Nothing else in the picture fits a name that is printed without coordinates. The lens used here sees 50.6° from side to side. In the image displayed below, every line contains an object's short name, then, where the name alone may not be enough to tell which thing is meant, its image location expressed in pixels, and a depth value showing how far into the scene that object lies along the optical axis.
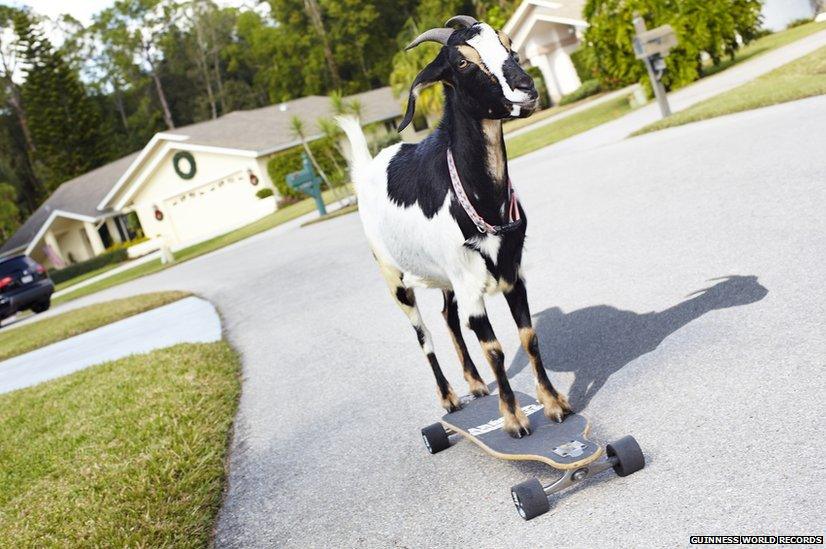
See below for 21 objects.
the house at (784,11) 37.88
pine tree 68.38
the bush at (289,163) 46.25
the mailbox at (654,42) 19.22
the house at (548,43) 45.84
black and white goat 4.52
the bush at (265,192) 45.72
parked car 26.36
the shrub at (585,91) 42.56
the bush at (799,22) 37.66
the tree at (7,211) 61.75
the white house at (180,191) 47.97
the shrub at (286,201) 45.66
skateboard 4.14
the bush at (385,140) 30.85
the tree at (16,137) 75.88
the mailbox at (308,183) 27.70
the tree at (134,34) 82.75
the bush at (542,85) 47.01
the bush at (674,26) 25.92
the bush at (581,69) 44.44
